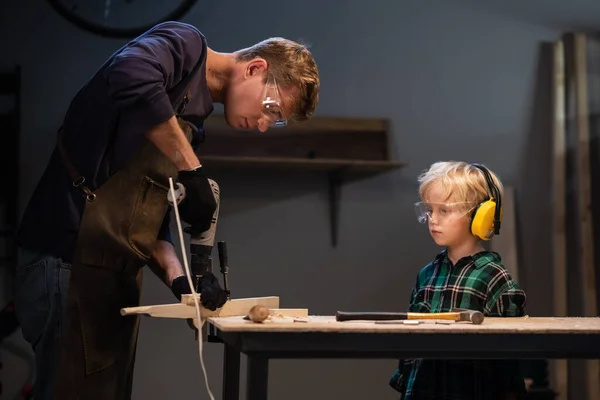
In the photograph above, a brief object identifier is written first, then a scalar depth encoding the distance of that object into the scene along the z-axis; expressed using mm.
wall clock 3607
